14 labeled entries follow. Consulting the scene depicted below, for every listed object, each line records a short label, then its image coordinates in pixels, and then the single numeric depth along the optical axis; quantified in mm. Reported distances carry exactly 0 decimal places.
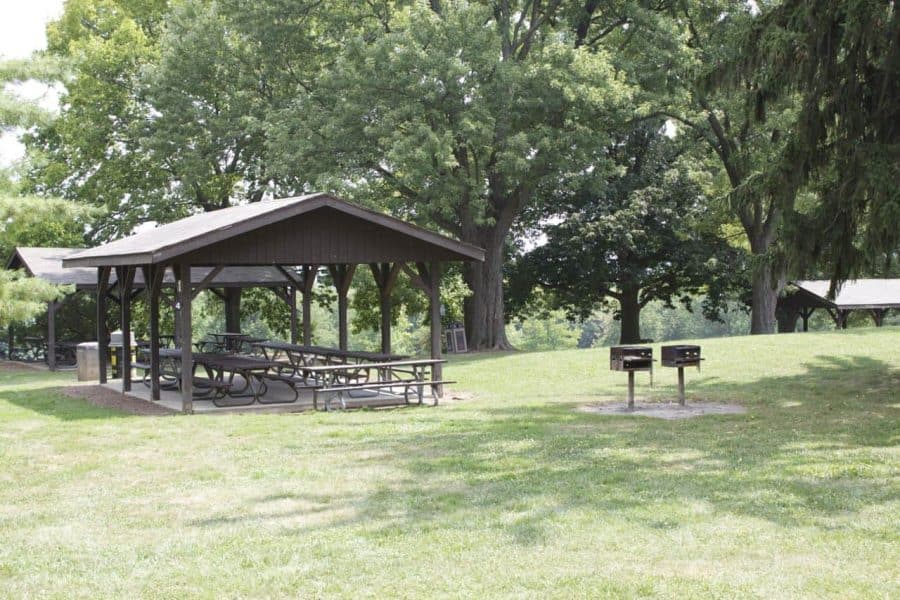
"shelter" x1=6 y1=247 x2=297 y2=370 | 21812
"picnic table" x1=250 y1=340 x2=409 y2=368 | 15711
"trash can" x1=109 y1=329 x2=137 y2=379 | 20906
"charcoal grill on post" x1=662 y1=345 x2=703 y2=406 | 12680
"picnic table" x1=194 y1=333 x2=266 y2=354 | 23000
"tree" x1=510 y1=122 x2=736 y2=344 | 32656
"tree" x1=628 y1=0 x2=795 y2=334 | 25359
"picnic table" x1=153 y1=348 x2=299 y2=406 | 14406
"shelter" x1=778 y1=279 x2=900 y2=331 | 37500
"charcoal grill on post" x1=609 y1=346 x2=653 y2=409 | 12680
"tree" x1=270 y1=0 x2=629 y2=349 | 23438
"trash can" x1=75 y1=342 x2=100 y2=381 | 20203
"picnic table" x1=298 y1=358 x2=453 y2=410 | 13922
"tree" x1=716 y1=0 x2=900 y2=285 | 12367
